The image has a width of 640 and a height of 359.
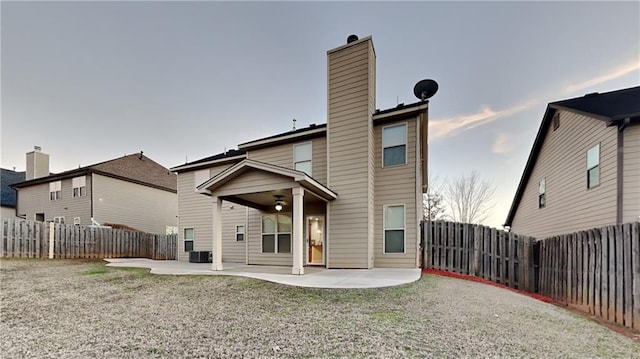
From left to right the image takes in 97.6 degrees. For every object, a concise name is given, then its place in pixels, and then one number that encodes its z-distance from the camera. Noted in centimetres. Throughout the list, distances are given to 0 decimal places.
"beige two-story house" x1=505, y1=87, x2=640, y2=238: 668
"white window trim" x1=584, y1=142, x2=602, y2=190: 746
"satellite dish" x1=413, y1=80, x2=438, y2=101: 954
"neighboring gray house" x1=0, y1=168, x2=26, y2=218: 2127
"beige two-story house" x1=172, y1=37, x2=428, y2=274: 847
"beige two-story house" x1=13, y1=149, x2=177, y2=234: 1730
